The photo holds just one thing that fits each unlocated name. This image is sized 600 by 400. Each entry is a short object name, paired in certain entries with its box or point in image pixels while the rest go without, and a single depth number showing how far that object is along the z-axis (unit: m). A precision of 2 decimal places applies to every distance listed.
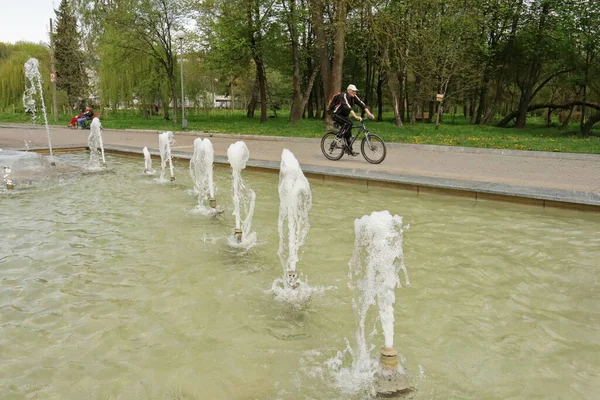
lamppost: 22.12
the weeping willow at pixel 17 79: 42.44
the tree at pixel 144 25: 28.48
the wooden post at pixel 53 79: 31.62
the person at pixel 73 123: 27.39
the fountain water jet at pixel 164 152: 10.55
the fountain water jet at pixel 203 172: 7.71
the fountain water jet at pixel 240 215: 5.87
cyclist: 11.54
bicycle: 11.32
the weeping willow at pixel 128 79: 35.91
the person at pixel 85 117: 26.34
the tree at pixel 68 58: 40.94
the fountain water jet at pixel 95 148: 12.69
